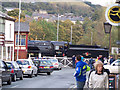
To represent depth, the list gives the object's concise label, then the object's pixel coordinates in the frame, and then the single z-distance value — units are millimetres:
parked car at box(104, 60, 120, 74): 27512
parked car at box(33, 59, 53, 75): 38875
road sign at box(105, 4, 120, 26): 14969
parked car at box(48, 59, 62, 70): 53812
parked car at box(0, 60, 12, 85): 23491
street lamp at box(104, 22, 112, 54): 28538
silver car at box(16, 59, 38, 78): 33188
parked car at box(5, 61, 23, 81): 27222
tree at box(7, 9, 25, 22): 69875
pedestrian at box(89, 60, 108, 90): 12547
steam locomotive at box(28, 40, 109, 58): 69250
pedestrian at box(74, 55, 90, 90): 15174
